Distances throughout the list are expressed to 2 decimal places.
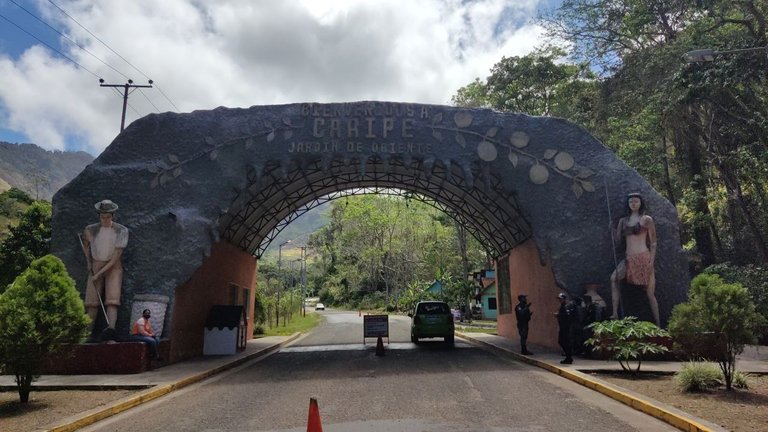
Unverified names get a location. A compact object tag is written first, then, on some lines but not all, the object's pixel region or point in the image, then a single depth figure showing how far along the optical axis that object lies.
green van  18.92
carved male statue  12.68
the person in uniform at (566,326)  11.76
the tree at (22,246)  22.92
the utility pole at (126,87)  26.90
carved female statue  13.30
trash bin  16.44
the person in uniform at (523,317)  14.04
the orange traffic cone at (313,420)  4.64
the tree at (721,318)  8.50
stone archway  13.51
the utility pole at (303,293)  58.20
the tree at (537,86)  29.80
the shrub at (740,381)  8.55
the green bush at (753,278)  16.47
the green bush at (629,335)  9.99
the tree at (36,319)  7.91
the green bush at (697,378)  8.34
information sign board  18.05
